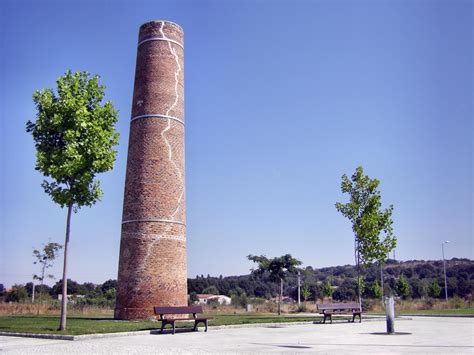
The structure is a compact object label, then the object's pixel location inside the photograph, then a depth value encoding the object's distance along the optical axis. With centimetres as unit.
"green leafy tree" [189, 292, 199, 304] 5576
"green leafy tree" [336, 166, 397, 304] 2516
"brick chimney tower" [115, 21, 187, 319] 2130
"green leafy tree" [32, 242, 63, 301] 3578
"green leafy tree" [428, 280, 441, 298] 5272
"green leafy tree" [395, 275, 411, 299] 5031
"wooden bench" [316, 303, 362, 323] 2234
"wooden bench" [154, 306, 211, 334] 1584
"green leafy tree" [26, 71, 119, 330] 1650
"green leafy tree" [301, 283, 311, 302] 6006
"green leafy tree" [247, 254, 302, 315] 3434
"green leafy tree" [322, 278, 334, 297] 5746
